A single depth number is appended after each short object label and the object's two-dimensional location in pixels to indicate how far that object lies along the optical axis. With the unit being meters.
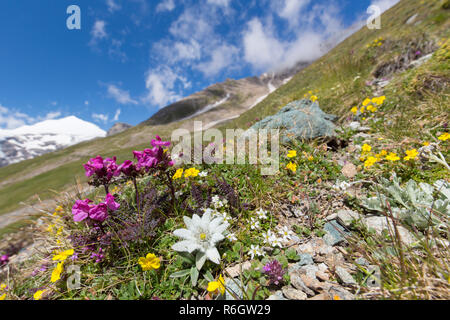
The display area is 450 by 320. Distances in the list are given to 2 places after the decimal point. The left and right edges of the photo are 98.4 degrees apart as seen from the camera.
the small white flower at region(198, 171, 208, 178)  0.30
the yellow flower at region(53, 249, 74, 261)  0.20
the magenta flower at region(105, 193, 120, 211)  0.22
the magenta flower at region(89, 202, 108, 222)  0.21
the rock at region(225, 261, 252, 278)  0.19
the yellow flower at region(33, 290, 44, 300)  0.20
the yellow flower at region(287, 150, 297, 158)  0.31
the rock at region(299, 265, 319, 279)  0.18
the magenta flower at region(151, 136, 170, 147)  0.24
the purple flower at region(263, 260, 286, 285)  0.17
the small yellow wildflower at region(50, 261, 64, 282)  0.20
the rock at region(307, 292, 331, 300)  0.15
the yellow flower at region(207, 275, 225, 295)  0.17
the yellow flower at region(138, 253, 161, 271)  0.19
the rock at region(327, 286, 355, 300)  0.15
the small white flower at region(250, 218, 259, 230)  0.22
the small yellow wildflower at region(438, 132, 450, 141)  0.25
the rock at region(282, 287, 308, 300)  0.16
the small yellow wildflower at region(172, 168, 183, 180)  0.28
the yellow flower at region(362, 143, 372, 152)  0.29
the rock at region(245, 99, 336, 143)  0.39
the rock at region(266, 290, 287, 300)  0.17
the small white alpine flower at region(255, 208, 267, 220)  0.23
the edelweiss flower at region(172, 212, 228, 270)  0.18
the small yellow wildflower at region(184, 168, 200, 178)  0.28
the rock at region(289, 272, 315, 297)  0.17
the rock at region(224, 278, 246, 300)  0.17
